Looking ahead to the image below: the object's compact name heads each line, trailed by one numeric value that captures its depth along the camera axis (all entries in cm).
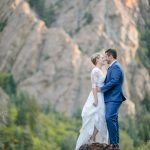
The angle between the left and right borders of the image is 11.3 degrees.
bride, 1892
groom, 1853
